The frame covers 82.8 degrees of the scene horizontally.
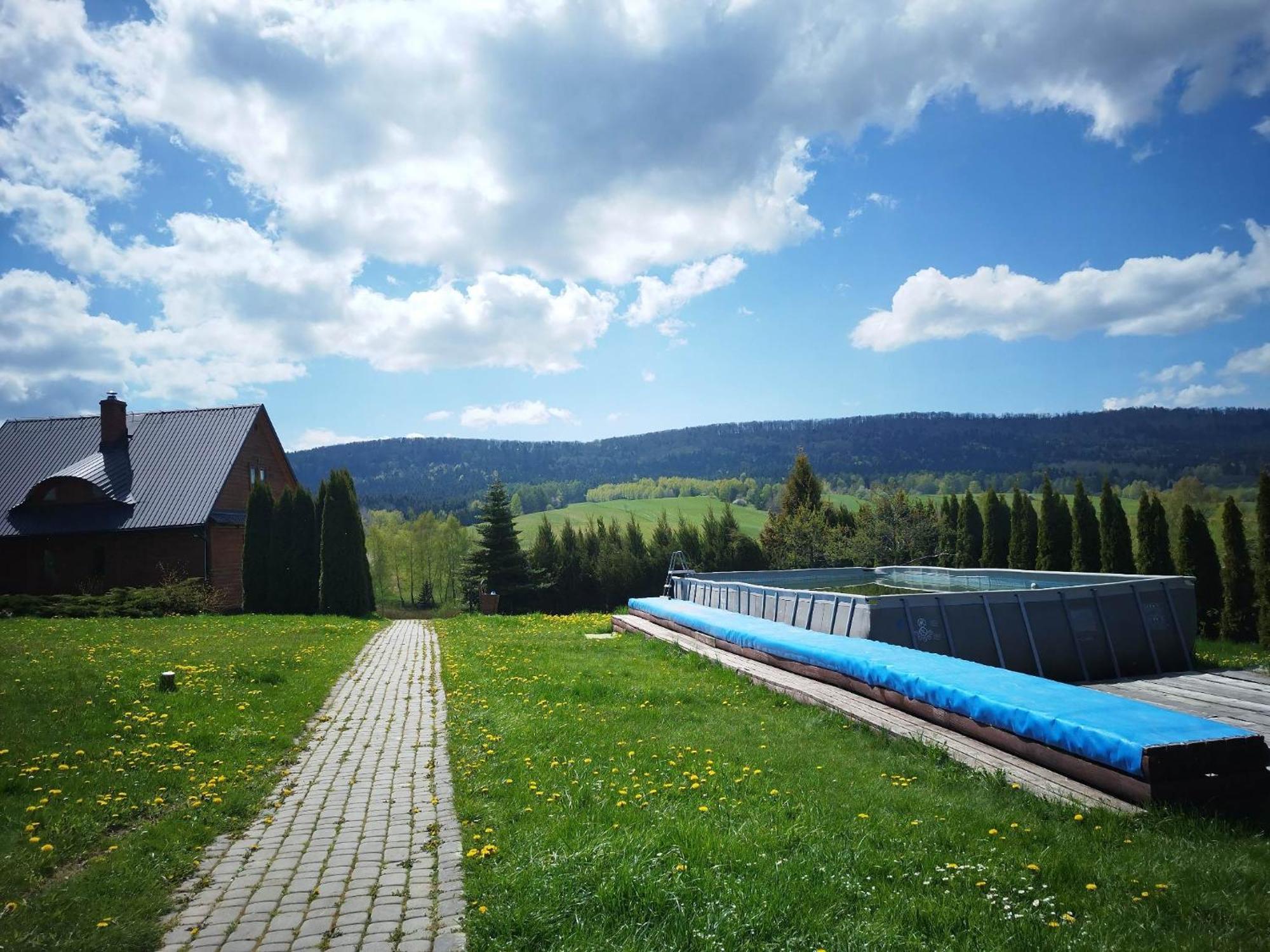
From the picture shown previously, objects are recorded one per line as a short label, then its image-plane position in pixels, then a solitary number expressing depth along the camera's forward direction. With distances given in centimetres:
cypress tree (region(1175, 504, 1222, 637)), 1816
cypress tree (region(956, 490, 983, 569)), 2719
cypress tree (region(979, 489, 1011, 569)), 2608
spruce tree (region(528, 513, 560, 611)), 3859
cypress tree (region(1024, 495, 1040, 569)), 2417
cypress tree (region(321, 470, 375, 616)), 2856
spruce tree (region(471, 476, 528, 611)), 3656
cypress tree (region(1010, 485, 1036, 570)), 2436
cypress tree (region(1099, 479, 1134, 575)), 2094
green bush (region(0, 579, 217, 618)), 2130
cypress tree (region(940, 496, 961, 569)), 2814
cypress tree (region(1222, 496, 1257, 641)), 1709
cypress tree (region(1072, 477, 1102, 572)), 2159
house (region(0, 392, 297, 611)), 2852
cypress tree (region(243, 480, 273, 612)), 2844
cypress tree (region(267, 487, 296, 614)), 2852
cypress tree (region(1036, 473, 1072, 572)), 2314
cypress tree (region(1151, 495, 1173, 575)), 1952
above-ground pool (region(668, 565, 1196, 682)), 1162
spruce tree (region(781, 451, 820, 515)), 3800
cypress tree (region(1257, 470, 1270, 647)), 1555
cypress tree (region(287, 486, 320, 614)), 2875
